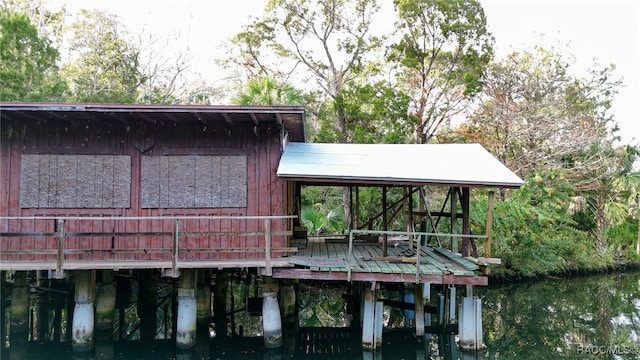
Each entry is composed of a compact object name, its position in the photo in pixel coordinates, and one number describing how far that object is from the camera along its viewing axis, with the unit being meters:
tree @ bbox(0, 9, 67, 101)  14.71
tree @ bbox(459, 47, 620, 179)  21.19
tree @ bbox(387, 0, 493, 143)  20.12
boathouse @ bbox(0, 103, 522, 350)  9.63
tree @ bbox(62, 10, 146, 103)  19.94
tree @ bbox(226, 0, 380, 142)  21.86
